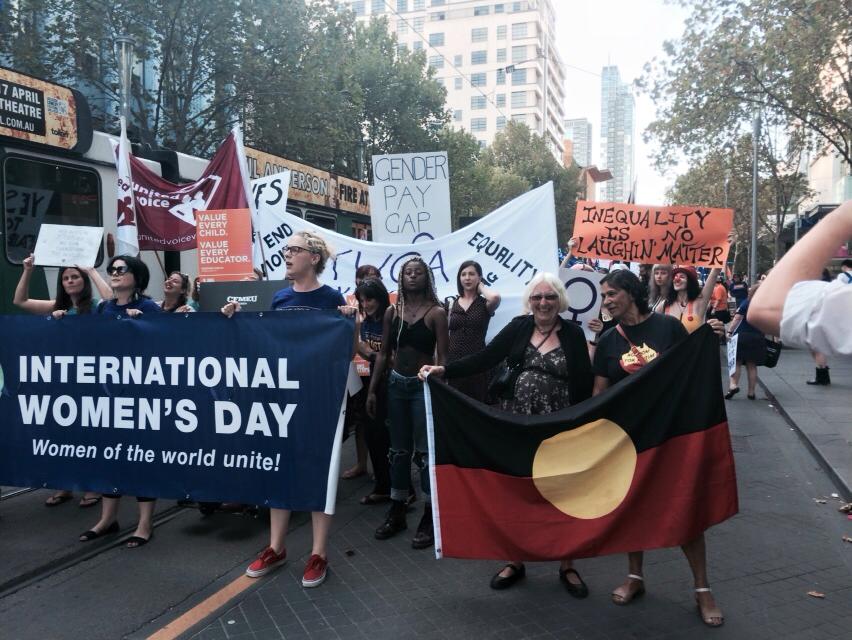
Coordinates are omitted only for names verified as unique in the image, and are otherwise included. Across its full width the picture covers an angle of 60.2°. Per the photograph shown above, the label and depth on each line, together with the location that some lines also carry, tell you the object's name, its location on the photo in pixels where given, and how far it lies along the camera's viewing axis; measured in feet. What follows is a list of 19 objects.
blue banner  13.58
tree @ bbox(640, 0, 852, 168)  45.50
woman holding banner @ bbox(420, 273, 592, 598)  13.14
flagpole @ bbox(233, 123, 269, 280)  25.50
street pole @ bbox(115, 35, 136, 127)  33.89
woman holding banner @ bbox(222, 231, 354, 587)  13.57
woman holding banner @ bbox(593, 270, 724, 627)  12.70
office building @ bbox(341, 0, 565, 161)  303.27
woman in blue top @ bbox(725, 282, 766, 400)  33.83
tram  22.65
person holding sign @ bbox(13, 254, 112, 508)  17.35
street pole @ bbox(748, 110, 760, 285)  84.28
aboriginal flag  11.63
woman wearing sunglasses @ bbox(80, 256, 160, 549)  15.31
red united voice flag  25.86
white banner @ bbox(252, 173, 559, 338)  22.33
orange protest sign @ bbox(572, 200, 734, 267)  24.16
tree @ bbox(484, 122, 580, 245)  177.68
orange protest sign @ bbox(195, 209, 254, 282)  23.95
